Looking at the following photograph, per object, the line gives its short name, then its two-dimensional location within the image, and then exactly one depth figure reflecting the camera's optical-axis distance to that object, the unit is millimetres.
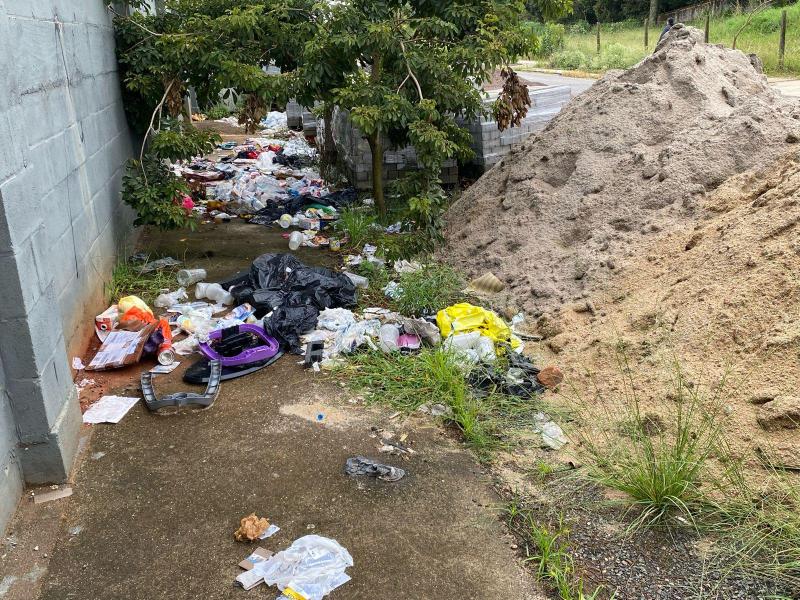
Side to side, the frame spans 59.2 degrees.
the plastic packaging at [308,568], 2904
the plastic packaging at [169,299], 5945
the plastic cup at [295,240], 7500
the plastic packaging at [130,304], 5497
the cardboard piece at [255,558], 3045
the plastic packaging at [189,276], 6406
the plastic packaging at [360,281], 6289
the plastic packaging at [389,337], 5008
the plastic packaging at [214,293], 6020
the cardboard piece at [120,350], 4840
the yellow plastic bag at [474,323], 5023
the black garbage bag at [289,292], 5328
